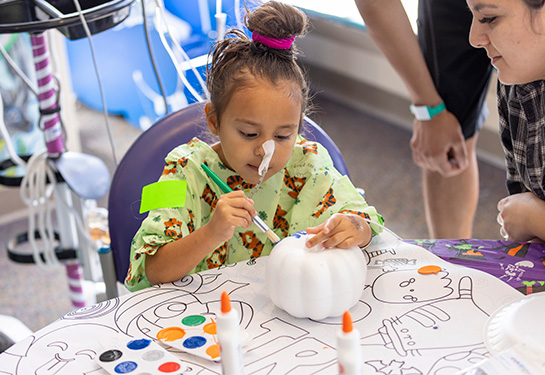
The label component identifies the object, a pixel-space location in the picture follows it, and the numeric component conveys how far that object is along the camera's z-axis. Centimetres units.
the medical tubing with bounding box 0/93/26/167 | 182
